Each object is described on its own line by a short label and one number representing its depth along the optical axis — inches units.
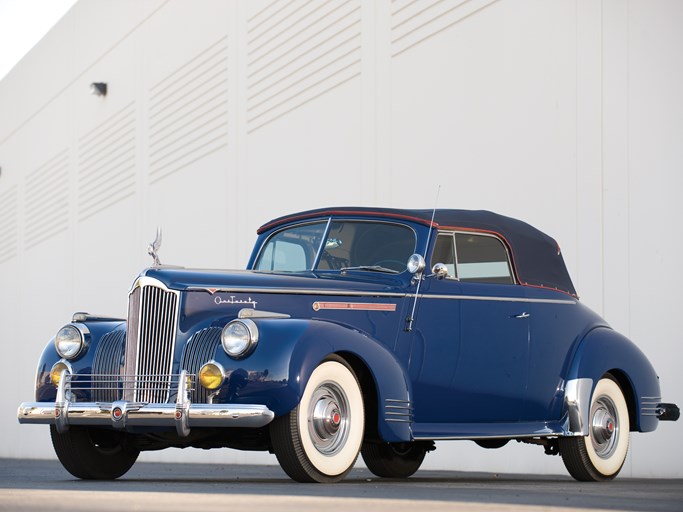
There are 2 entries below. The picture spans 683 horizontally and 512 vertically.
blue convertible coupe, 458.3
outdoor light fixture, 1554.3
